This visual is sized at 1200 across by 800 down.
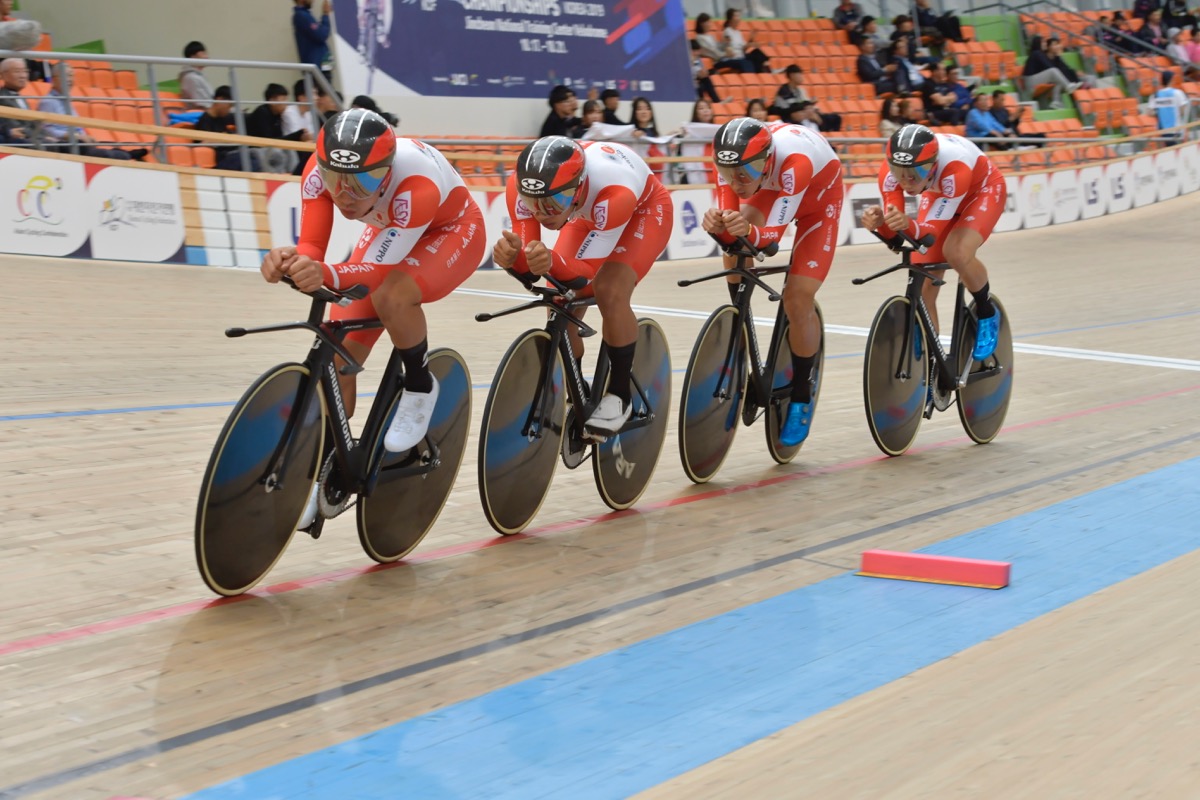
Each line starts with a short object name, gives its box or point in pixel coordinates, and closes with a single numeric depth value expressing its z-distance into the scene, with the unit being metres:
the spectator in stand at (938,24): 20.52
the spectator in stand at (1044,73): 21.38
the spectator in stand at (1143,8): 24.98
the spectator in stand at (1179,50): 24.39
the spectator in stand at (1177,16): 25.55
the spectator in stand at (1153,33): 24.66
